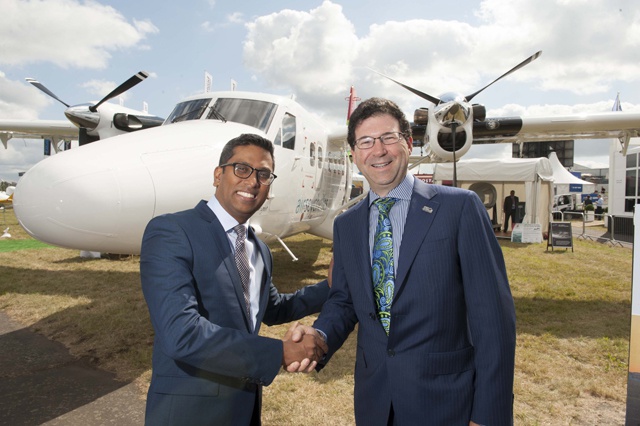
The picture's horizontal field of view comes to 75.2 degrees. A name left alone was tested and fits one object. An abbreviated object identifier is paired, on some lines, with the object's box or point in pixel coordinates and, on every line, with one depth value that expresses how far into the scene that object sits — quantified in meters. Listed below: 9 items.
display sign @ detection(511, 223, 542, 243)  16.44
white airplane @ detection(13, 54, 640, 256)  3.91
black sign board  14.00
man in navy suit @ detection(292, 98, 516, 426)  1.71
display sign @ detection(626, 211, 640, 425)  2.50
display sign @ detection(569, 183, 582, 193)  36.80
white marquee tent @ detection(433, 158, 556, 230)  16.48
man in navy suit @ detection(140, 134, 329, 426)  1.62
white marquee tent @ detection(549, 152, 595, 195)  26.10
